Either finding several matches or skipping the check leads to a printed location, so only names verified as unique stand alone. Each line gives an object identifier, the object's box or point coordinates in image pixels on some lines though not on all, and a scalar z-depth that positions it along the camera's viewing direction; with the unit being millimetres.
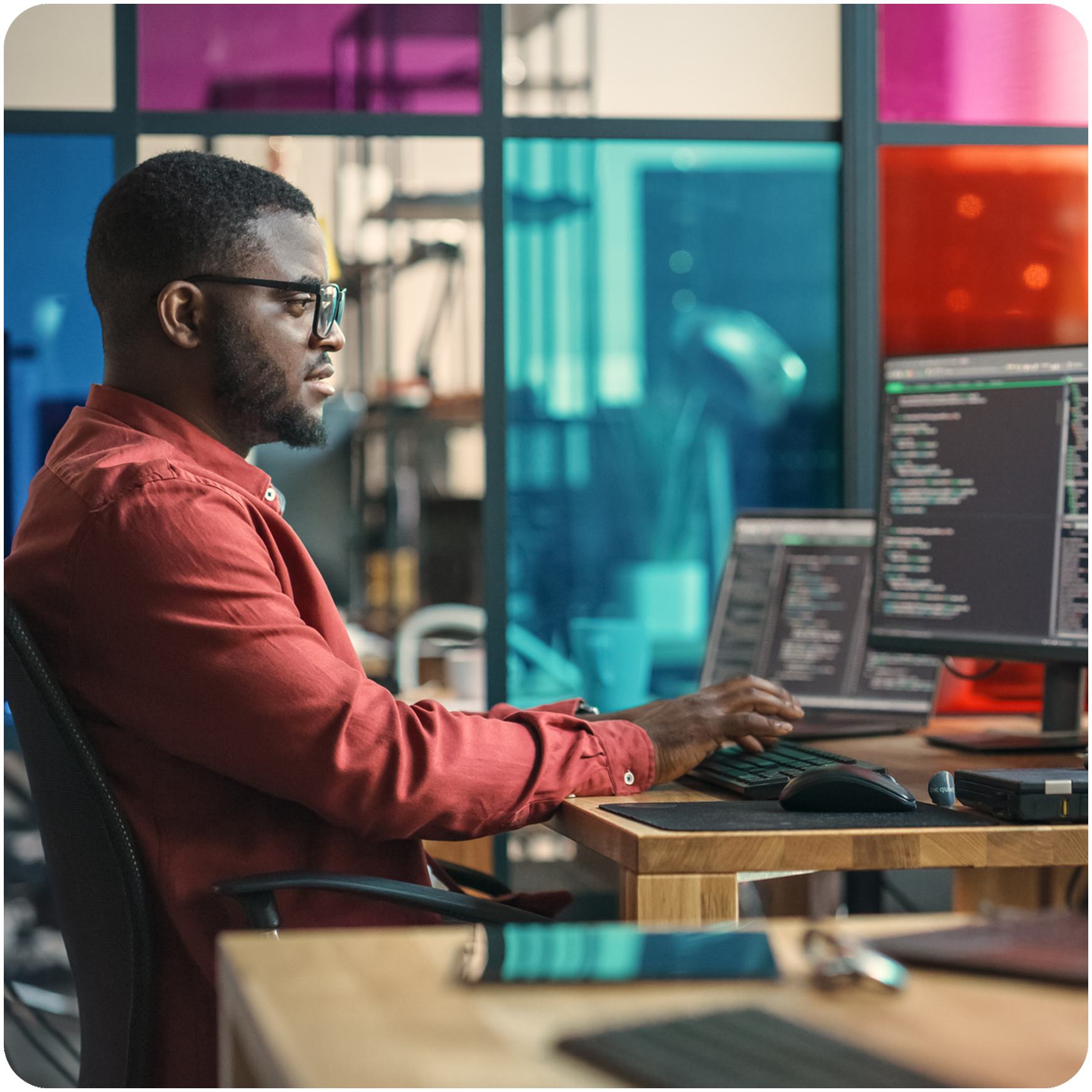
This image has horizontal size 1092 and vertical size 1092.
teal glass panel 2838
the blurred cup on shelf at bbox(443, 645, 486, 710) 3049
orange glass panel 2898
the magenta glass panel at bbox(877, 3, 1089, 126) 2873
